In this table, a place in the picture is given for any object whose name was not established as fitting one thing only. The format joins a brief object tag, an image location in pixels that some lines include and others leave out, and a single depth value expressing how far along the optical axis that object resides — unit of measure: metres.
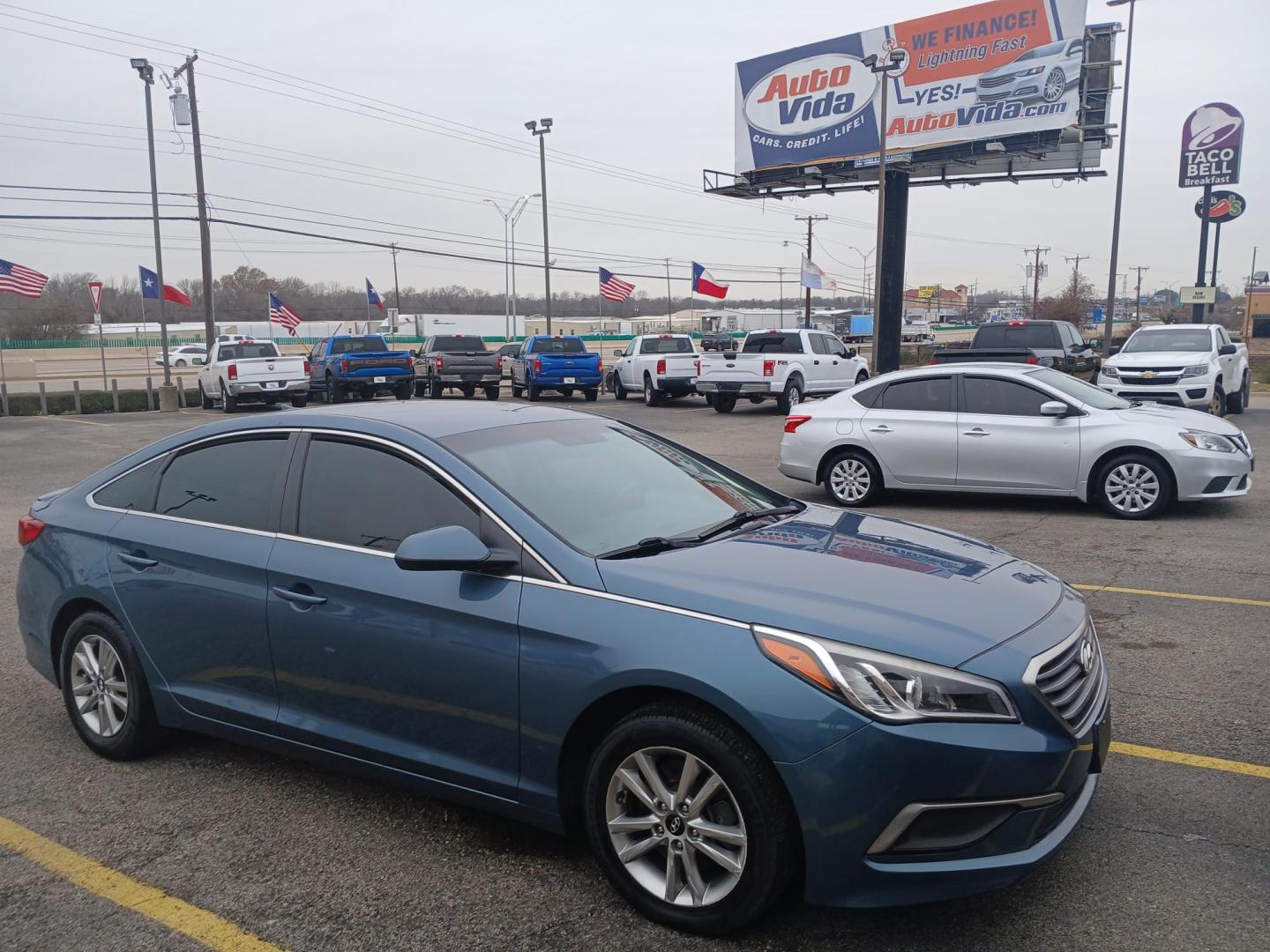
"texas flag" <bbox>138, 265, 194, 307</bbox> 32.33
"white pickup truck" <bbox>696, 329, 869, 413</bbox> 23.42
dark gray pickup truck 28.95
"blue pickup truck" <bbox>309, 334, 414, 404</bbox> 25.61
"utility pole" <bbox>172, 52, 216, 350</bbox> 31.77
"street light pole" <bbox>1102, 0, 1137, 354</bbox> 30.87
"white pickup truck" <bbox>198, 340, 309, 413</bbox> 25.89
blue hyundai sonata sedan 2.79
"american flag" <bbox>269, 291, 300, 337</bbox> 34.94
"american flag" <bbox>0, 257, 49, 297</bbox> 29.92
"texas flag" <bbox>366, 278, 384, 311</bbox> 47.28
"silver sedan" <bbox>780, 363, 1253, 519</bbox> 9.38
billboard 31.81
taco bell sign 48.03
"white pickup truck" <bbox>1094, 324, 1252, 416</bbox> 17.81
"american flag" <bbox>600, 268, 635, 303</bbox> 41.62
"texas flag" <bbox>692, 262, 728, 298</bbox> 40.91
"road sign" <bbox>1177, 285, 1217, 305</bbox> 43.84
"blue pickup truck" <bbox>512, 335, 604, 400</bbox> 27.56
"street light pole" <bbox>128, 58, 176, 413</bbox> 31.44
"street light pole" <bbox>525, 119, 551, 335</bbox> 41.62
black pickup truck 21.52
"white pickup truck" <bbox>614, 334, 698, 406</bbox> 26.98
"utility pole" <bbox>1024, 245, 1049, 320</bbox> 93.68
